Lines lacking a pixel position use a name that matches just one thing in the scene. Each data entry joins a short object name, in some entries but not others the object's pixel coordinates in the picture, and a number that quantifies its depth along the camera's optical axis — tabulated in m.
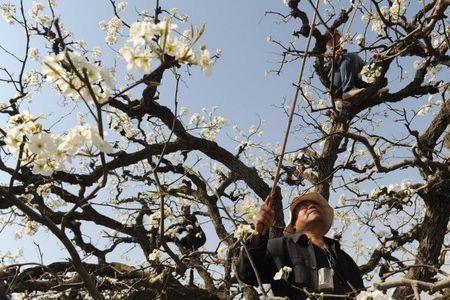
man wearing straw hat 2.63
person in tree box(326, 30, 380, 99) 5.43
